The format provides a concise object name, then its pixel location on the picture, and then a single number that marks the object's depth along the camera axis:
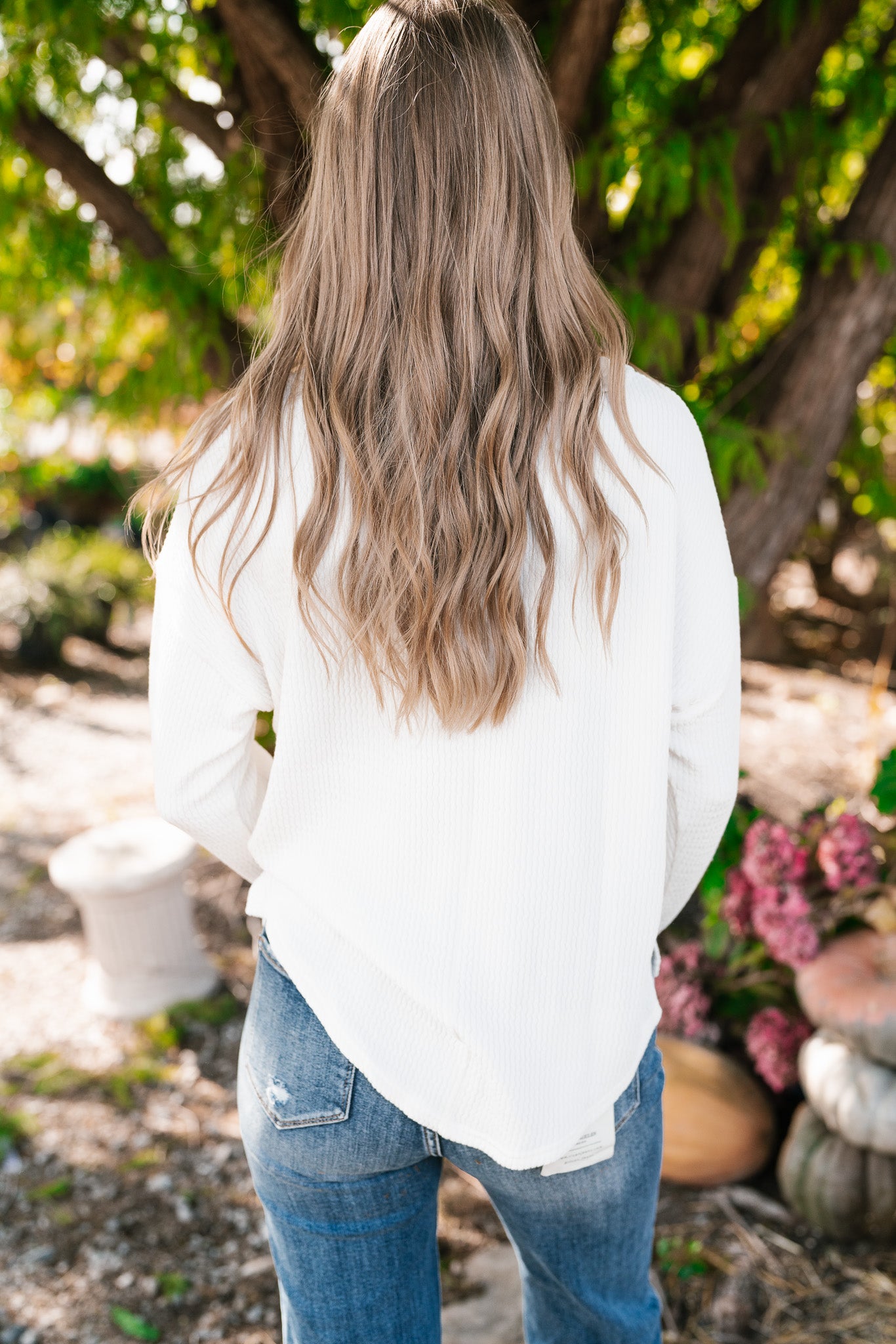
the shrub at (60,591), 6.74
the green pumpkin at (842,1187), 2.22
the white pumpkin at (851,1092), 2.17
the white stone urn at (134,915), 3.21
